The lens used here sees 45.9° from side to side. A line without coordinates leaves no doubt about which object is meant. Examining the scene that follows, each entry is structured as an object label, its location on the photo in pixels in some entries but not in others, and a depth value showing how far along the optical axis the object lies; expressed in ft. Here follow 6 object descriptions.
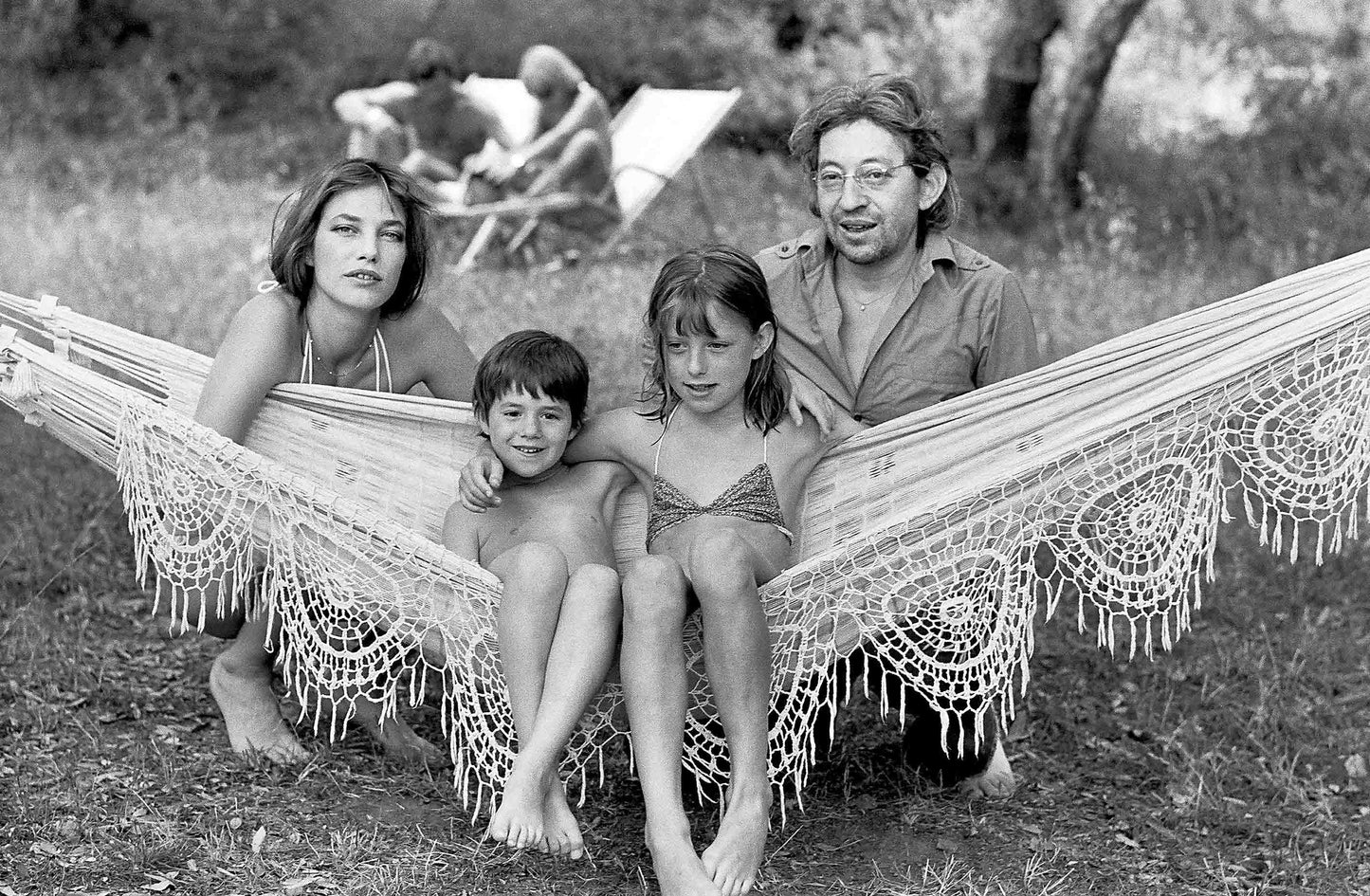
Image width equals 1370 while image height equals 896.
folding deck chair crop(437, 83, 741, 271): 20.06
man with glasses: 8.98
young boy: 7.68
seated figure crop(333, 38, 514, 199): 22.57
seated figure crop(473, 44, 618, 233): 20.53
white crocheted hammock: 7.93
